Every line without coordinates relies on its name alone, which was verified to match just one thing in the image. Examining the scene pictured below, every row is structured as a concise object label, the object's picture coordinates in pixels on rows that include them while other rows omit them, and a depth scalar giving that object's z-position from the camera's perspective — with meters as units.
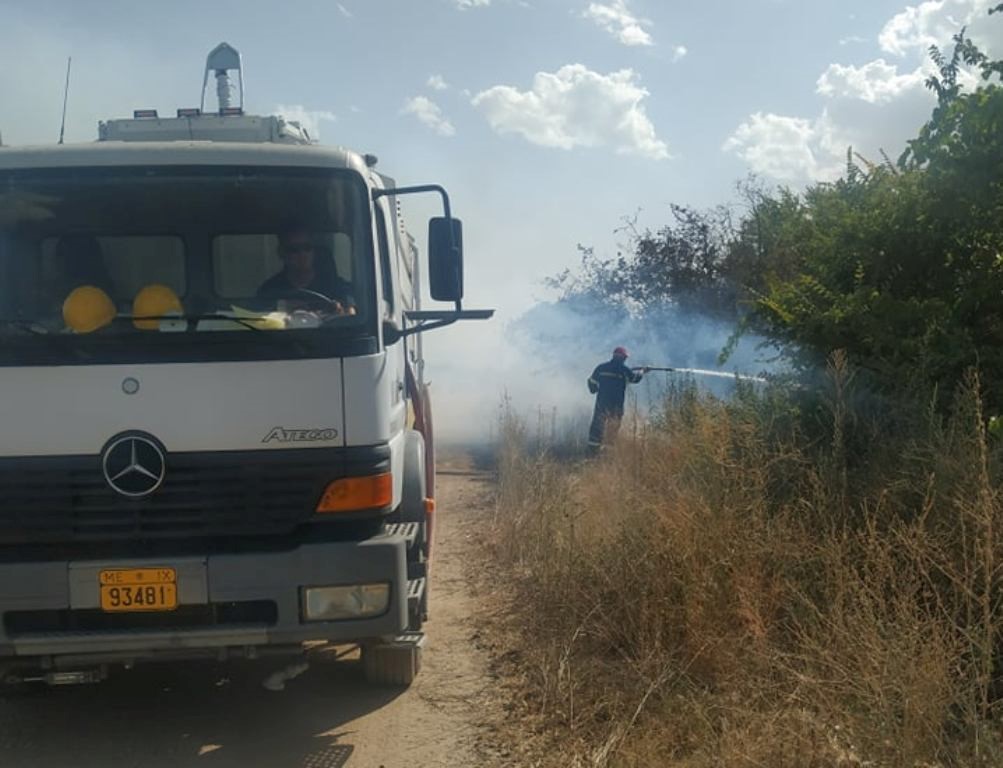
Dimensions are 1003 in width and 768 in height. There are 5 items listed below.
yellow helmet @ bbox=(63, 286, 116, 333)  4.16
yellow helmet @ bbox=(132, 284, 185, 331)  4.18
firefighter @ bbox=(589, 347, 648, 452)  12.50
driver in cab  4.41
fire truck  4.04
